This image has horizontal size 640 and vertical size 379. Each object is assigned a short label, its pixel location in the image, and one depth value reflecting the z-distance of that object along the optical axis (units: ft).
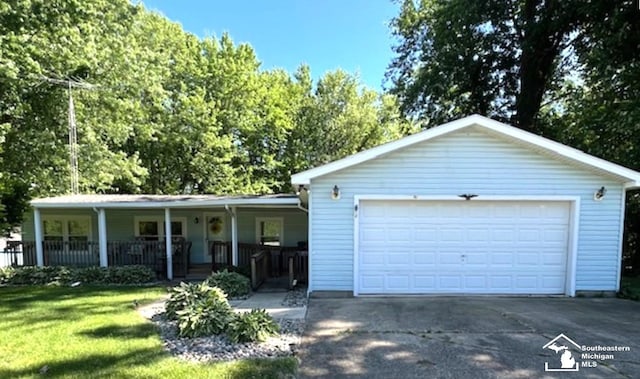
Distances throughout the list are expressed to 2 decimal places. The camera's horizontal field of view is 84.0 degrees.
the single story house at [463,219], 25.50
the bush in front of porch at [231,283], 26.45
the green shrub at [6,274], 32.35
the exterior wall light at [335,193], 25.31
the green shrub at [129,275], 32.65
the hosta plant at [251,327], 16.51
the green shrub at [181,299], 20.18
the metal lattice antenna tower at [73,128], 45.74
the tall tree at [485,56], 43.14
